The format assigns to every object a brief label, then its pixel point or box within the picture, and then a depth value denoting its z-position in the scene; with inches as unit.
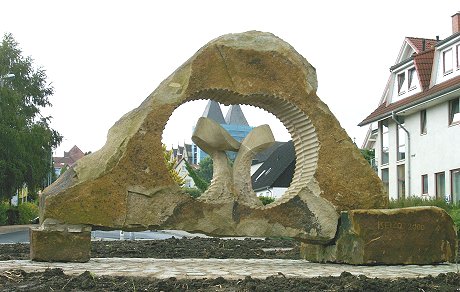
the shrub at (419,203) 666.2
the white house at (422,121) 995.3
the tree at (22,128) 1298.0
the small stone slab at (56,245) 344.5
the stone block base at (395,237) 374.6
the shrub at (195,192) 1524.0
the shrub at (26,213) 1557.6
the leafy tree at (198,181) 1135.5
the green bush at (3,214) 1408.7
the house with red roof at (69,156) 4574.3
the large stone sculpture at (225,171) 347.6
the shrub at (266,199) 1027.8
